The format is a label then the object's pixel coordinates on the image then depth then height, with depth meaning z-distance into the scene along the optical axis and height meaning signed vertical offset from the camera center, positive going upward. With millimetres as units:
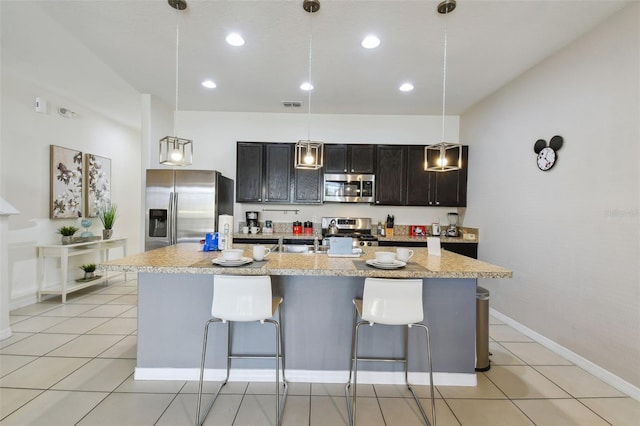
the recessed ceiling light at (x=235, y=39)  2742 +1652
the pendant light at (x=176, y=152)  2324 +483
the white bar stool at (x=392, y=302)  1807 -555
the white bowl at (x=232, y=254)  2049 -304
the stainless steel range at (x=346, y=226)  4734 -217
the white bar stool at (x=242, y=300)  1804 -550
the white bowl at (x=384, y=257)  2092 -315
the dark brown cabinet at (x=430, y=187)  4629 +435
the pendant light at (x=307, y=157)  2504 +484
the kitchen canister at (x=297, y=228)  4708 -258
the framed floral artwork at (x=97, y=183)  4820 +459
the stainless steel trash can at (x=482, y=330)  2455 -971
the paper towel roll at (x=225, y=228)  2521 -155
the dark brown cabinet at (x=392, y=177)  4637 +578
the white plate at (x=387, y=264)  2014 -359
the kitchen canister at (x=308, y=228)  4730 -256
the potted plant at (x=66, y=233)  4137 -341
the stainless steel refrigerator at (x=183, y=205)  3949 +71
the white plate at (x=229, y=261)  2000 -352
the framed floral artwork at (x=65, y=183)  4156 +388
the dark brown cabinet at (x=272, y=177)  4617 +545
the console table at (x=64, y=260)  3902 -697
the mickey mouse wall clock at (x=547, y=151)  2887 +663
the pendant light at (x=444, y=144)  2258 +552
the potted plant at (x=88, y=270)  4422 -928
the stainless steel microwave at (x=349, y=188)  4613 +397
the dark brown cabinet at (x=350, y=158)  4637 +865
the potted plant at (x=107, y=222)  4781 -204
